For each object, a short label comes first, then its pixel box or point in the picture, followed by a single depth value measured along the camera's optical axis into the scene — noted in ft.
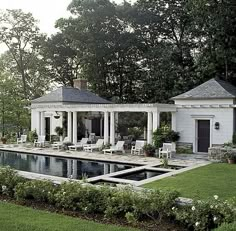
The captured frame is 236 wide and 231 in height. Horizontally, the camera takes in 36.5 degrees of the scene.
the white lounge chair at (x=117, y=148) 80.29
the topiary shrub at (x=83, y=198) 30.60
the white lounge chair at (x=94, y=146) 85.19
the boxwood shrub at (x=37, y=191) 33.45
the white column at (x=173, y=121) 83.30
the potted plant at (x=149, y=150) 76.36
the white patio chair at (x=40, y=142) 93.91
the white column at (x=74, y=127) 92.53
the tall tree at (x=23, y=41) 148.87
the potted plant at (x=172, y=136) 78.61
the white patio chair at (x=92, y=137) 98.37
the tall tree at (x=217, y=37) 98.43
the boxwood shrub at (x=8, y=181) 36.14
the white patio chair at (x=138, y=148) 78.89
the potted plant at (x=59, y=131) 106.32
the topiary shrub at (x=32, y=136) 101.67
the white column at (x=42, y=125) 102.47
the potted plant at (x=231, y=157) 66.28
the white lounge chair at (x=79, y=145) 86.94
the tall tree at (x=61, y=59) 149.18
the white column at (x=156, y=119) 78.69
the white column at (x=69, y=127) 95.09
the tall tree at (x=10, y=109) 111.45
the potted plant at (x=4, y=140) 104.47
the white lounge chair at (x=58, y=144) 89.81
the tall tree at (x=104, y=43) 132.36
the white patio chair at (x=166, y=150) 73.31
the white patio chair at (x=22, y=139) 102.68
